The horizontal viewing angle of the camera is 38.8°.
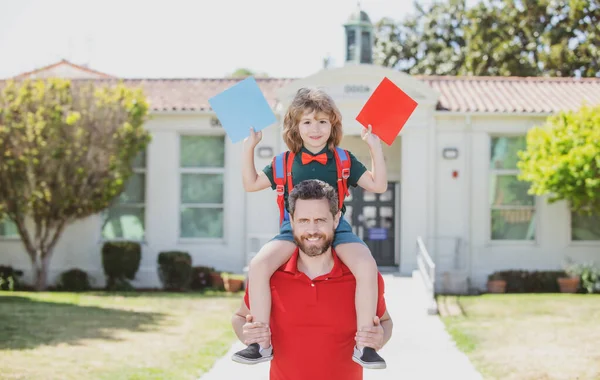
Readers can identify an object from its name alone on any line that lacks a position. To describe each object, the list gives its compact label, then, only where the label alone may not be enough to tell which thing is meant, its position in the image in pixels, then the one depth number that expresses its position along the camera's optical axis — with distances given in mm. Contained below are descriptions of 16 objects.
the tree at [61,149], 16172
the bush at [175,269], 17297
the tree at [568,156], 15602
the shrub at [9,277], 17328
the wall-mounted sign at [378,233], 18903
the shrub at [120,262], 17312
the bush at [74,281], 17578
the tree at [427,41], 35719
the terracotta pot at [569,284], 16672
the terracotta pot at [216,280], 17453
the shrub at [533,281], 16969
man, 3836
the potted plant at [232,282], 16969
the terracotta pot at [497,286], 16844
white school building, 17328
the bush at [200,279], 17625
